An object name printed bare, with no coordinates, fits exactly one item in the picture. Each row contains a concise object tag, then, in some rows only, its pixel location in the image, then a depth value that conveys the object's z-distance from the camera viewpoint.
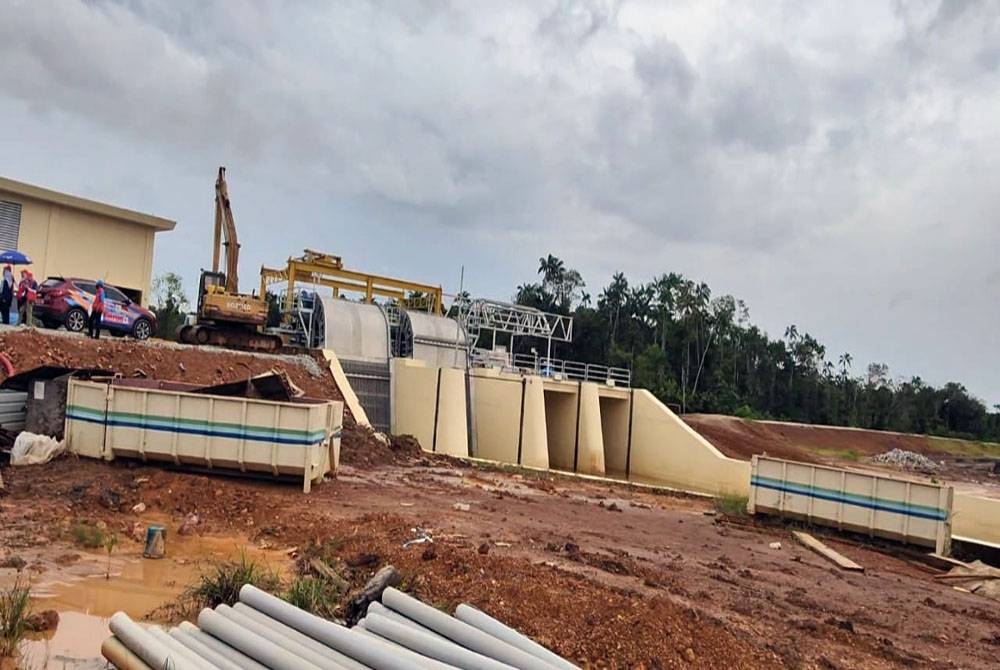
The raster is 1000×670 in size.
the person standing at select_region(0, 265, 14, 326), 19.20
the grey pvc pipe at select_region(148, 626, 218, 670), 4.96
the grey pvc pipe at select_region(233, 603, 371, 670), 5.05
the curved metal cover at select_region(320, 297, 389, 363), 29.80
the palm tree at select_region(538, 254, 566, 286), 79.31
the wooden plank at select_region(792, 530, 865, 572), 12.54
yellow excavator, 24.84
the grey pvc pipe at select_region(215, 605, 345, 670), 5.02
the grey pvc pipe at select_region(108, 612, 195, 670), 4.89
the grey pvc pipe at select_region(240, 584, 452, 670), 4.93
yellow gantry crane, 33.16
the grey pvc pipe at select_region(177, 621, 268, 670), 5.14
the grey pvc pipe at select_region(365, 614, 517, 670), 5.10
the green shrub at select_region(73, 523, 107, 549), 9.19
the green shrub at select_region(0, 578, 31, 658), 5.76
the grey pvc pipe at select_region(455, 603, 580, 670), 5.38
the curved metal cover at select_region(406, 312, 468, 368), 32.84
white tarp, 12.84
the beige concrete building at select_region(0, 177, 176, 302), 25.12
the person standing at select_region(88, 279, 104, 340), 19.33
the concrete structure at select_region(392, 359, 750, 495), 27.66
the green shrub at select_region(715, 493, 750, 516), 17.27
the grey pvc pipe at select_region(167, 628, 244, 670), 5.09
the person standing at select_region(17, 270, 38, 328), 19.23
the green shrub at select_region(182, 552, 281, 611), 6.95
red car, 19.70
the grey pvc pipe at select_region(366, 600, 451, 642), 5.81
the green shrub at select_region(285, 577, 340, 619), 6.73
